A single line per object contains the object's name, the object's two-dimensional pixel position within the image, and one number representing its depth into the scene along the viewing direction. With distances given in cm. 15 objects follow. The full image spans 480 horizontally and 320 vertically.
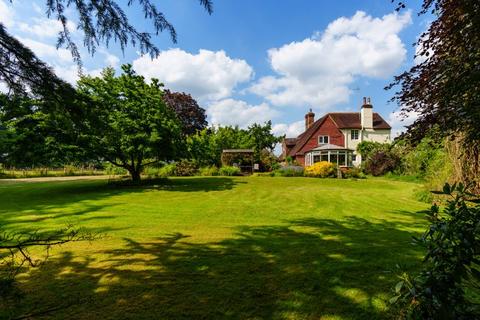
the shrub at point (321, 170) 2347
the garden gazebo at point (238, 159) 2905
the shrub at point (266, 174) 2444
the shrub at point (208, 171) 2548
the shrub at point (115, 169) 1929
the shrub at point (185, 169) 2622
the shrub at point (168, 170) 2556
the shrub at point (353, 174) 2352
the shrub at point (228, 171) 2538
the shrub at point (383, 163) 2469
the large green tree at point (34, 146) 1241
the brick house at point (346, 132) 3366
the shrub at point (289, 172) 2449
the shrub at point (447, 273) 174
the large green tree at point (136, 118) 1420
